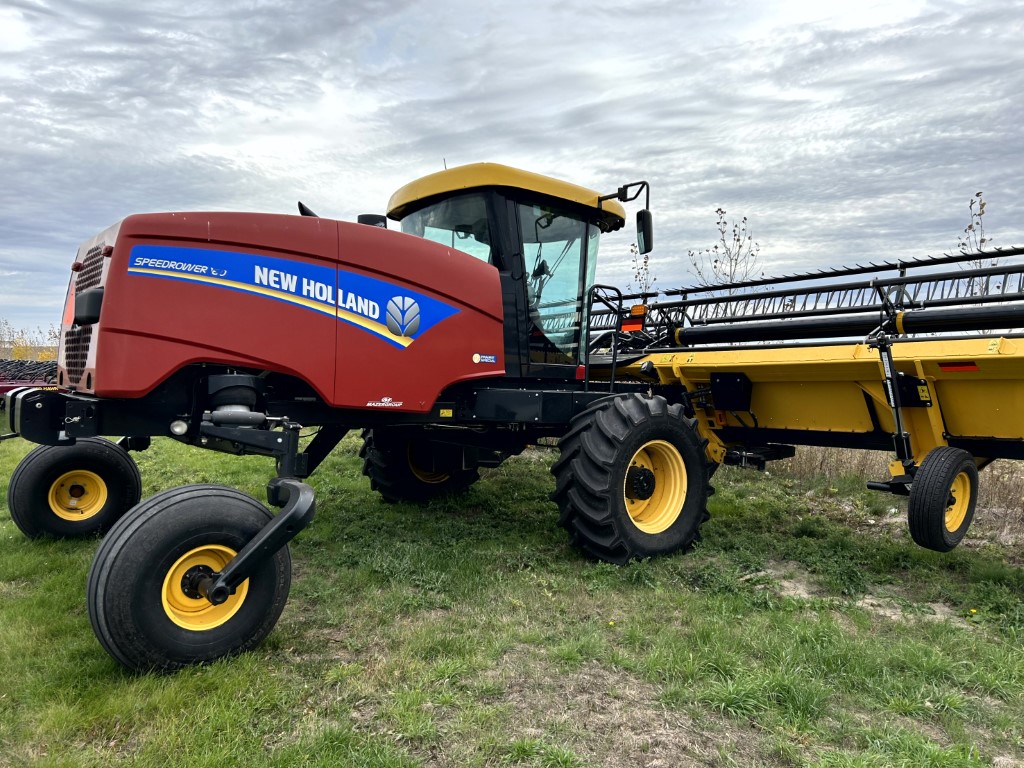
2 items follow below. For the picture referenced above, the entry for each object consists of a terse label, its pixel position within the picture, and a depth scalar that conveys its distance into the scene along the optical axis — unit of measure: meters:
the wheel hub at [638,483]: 5.11
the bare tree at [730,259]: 10.61
